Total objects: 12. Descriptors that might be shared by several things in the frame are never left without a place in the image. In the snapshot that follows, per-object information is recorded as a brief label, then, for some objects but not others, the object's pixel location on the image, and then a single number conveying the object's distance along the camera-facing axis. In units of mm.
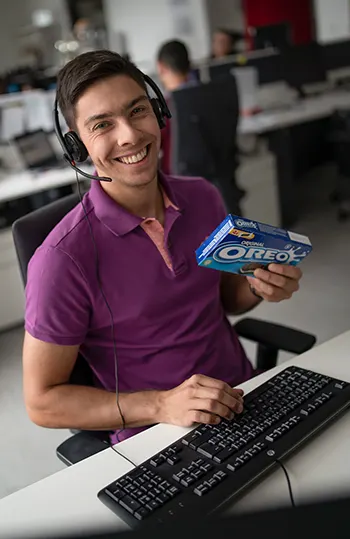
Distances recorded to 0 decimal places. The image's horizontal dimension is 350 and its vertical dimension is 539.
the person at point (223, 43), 5266
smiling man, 992
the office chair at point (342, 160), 3992
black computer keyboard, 730
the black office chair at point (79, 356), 1042
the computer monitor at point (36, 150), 3307
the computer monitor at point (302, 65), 4578
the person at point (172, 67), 3074
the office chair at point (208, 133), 2951
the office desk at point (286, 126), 3754
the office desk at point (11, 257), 2875
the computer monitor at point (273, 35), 4734
